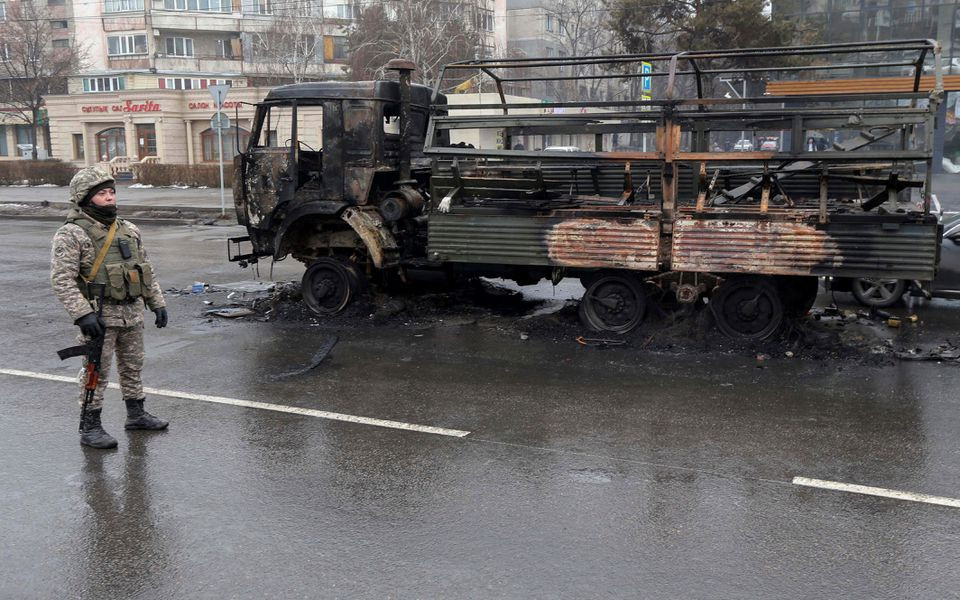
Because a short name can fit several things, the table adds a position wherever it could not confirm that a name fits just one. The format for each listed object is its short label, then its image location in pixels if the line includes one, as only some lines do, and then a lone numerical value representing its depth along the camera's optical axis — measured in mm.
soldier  5441
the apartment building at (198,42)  57656
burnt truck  7742
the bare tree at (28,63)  54625
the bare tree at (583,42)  47000
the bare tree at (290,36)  56756
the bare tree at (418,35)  40906
